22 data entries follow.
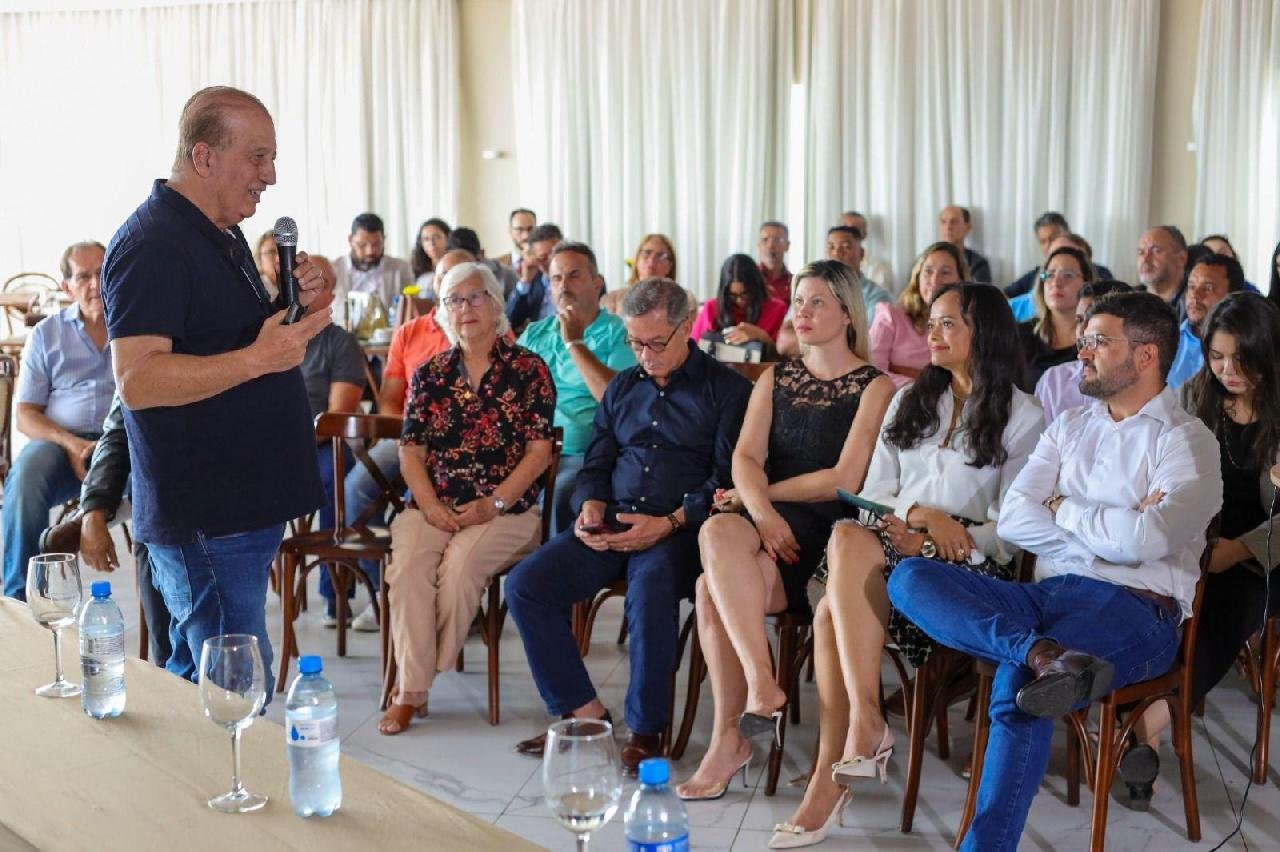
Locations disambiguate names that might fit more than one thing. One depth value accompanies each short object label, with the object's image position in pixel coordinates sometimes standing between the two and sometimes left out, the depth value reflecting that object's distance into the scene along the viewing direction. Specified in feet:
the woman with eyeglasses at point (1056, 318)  13.60
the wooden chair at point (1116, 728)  8.04
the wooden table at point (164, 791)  4.44
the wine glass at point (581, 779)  4.17
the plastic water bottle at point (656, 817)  3.99
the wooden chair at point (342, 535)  11.55
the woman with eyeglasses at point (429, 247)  25.40
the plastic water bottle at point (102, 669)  5.59
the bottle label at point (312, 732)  4.69
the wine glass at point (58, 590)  6.23
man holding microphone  6.79
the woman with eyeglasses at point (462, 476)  11.02
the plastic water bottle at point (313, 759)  4.68
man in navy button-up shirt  10.09
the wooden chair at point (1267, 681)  9.64
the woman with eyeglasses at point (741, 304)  19.10
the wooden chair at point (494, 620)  10.98
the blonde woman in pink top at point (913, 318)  15.66
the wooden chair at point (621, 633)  10.30
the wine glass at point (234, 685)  4.86
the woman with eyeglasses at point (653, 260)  20.56
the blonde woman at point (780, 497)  9.55
